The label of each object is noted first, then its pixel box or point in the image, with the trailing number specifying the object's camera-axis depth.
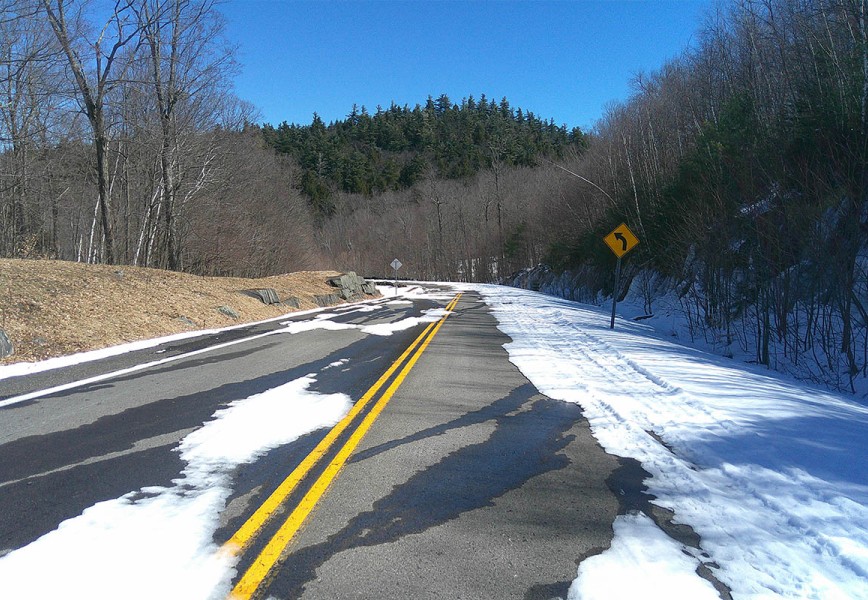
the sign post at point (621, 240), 14.93
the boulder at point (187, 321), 14.01
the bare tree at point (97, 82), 16.86
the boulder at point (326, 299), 23.91
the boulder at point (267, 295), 19.58
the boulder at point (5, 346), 9.23
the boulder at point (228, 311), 16.11
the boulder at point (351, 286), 27.95
